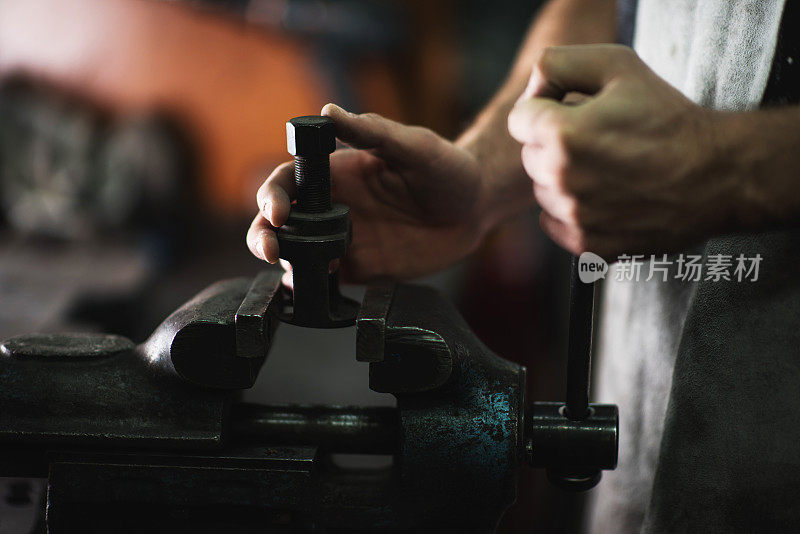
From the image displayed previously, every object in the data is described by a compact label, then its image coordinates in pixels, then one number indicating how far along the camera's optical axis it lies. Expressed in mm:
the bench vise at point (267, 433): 729
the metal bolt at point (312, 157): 727
